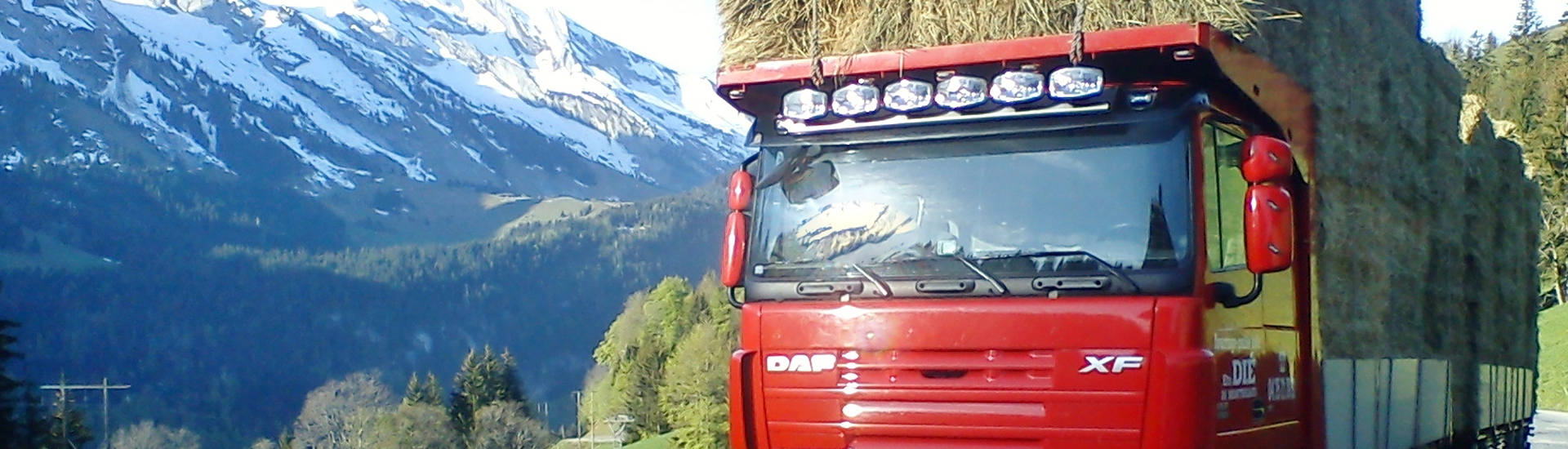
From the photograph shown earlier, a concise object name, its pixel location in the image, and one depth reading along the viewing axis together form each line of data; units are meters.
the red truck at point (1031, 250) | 6.49
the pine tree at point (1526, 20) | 112.00
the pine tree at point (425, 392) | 105.31
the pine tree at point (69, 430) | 54.09
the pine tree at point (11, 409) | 36.91
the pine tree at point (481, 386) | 104.50
